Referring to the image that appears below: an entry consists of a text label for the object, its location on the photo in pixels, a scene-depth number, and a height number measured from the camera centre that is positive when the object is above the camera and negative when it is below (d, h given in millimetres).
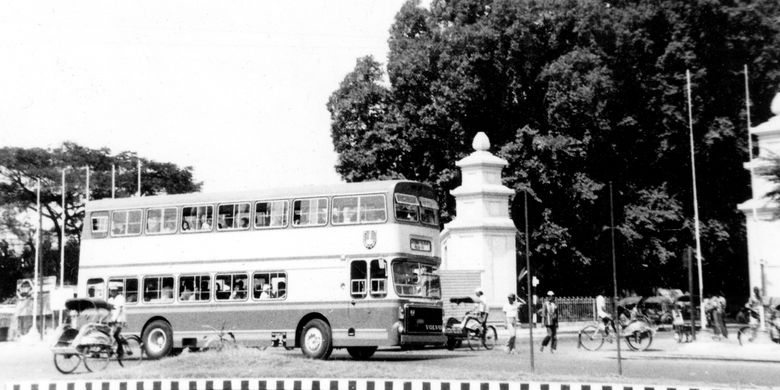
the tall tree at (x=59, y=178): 62312 +7604
